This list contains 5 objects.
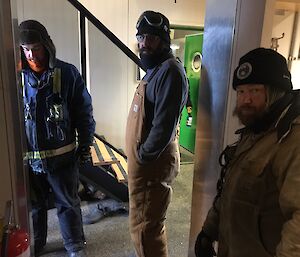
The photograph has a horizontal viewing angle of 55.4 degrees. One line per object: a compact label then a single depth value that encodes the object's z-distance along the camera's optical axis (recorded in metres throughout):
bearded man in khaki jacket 0.69
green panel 3.91
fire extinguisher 0.62
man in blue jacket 1.55
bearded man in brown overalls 1.42
